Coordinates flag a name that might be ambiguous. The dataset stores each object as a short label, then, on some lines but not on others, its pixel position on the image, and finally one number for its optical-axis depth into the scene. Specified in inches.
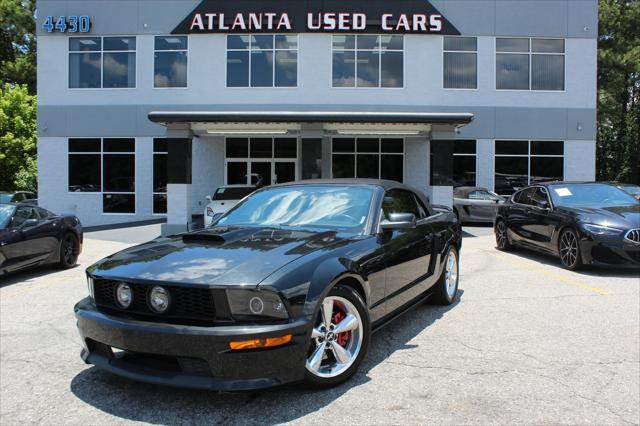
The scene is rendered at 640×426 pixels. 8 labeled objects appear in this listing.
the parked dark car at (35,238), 314.3
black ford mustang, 119.9
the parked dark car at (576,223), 302.7
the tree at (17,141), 1273.4
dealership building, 839.1
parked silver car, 676.1
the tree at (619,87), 1262.3
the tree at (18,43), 1437.0
